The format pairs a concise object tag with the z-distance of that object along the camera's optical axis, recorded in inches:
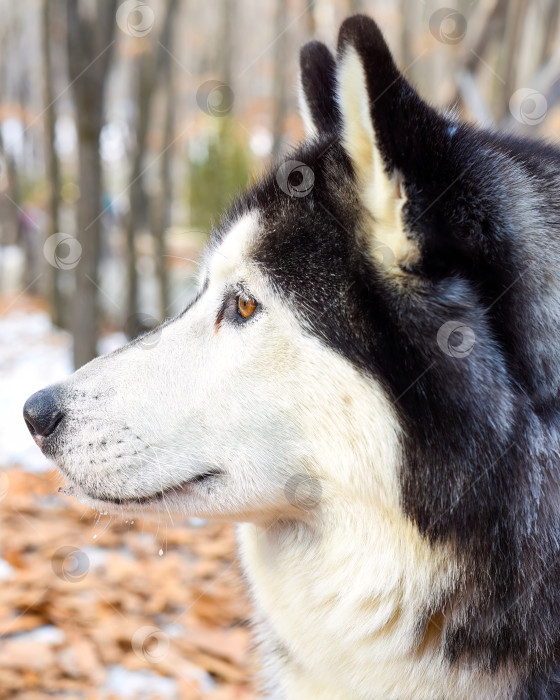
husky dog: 61.3
